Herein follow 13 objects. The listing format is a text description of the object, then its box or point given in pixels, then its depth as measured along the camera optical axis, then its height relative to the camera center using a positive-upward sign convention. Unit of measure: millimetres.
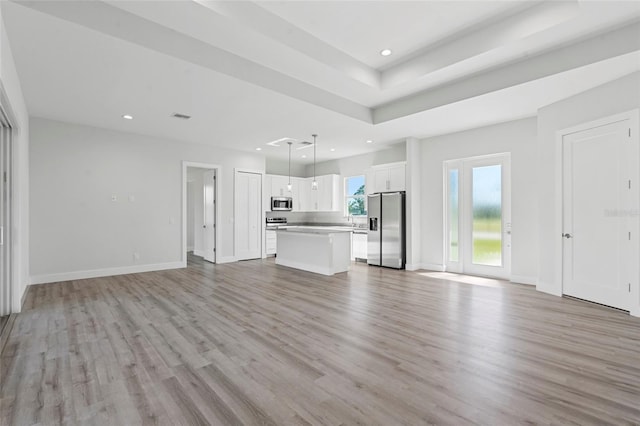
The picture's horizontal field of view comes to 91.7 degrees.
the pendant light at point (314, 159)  6688 +1578
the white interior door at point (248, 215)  7969 -68
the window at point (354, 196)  8625 +461
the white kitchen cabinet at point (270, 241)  8641 -804
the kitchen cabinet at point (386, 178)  6996 +817
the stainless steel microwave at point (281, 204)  8836 +250
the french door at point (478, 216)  5715 -65
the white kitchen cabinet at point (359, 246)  7746 -848
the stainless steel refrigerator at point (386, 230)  6816 -390
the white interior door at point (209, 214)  7730 -40
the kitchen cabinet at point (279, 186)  8914 +773
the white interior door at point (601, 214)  3768 -22
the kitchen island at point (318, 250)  6129 -781
